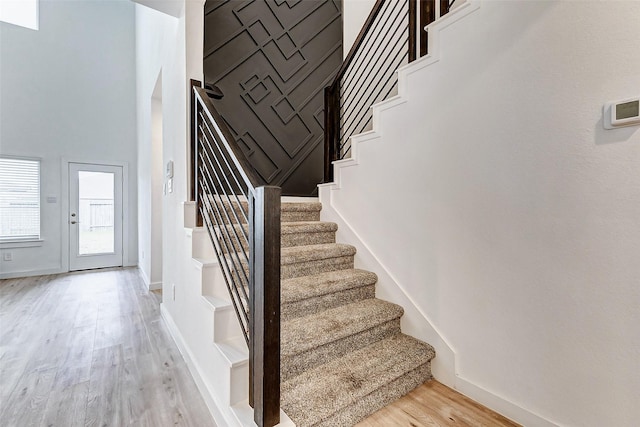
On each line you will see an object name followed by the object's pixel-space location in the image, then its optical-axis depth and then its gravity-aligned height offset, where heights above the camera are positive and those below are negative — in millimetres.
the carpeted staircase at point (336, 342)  1369 -751
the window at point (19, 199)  4785 +262
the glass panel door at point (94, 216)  5363 -35
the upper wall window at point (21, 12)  5008 +3563
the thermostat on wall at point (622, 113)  1101 +388
